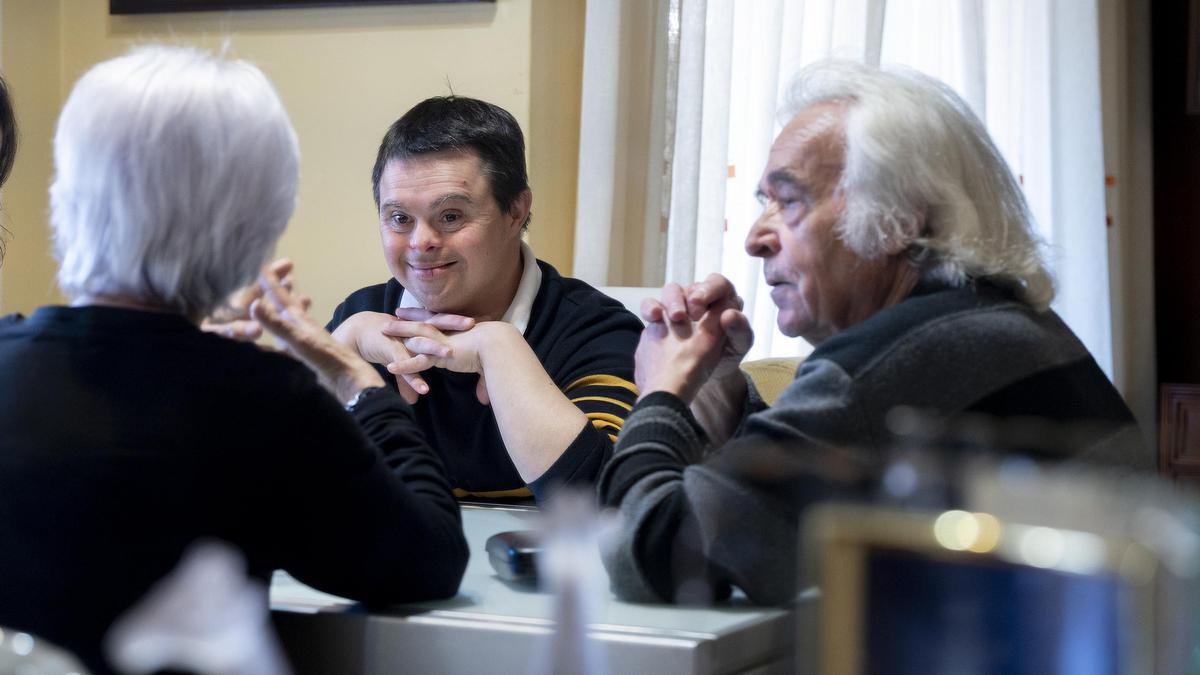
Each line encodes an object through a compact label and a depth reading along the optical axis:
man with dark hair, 2.55
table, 1.82
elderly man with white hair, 1.90
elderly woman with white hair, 1.85
